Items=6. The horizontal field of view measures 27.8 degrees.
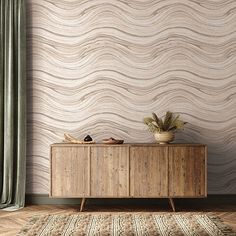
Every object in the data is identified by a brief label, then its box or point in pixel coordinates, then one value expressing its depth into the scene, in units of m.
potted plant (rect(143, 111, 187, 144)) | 4.75
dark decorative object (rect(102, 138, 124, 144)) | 4.72
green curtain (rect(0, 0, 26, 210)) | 4.96
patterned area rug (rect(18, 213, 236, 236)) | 3.78
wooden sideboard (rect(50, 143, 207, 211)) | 4.63
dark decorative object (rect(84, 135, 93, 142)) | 4.77
